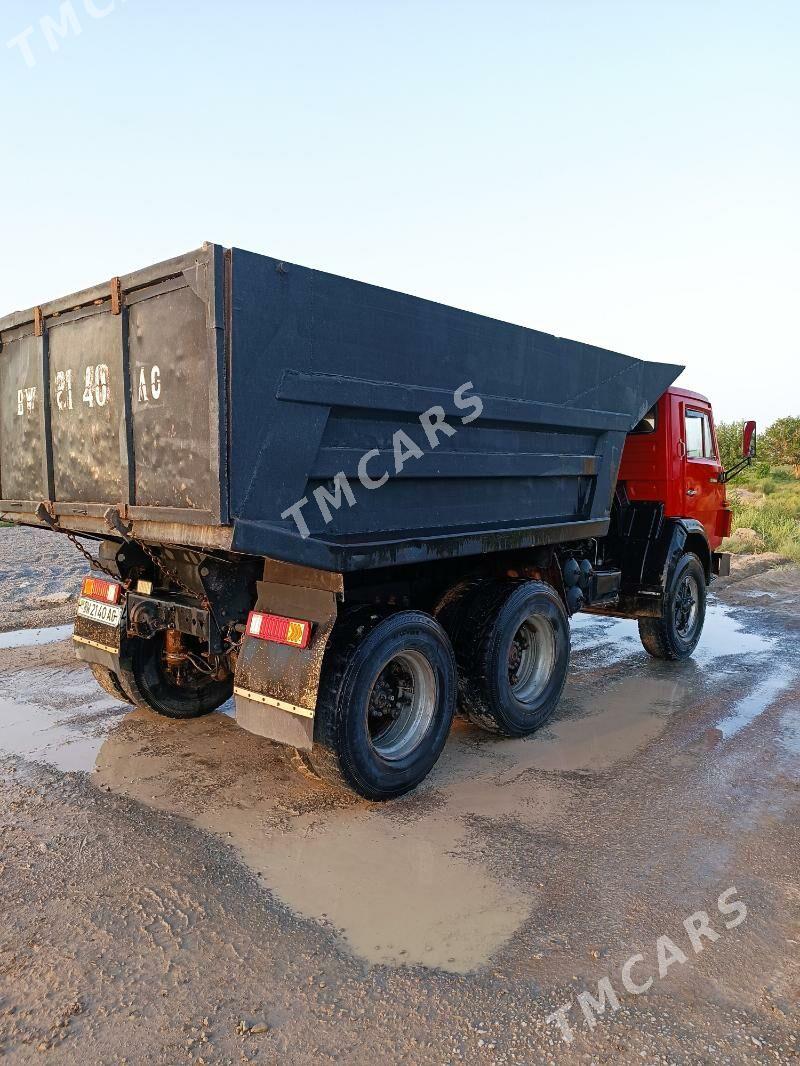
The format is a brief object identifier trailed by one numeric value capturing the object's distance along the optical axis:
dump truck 3.39
